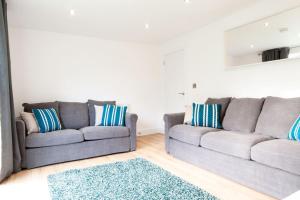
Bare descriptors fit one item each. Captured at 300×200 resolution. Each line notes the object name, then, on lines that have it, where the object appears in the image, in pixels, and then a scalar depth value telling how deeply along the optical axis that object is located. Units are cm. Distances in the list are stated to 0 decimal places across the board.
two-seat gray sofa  282
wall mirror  253
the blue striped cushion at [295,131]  208
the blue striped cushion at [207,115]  303
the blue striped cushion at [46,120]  312
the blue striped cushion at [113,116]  360
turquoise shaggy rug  197
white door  446
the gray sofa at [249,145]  184
